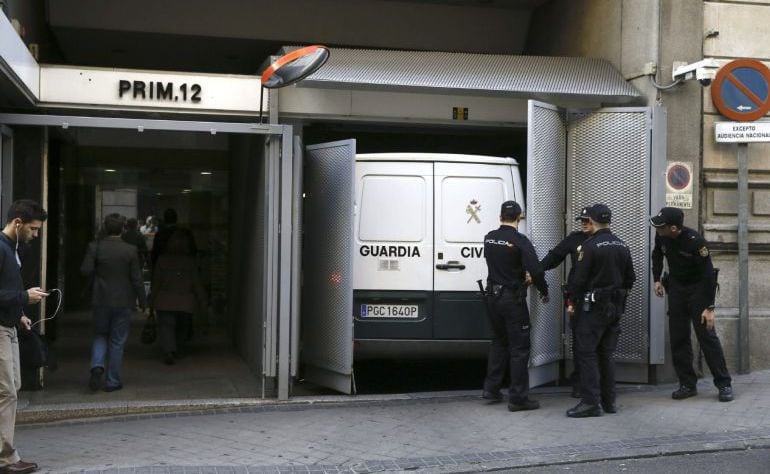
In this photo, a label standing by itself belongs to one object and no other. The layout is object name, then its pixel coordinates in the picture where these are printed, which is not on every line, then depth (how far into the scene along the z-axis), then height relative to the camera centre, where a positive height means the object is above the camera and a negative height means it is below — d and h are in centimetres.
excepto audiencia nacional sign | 850 +96
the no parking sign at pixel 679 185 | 862 +45
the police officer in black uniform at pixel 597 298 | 719 -54
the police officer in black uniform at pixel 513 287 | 739 -48
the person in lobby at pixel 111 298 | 860 -70
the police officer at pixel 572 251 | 744 -18
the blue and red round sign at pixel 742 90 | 861 +138
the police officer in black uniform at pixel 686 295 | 757 -54
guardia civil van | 812 -22
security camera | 834 +151
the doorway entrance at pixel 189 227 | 810 -2
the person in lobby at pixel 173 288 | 1021 -72
